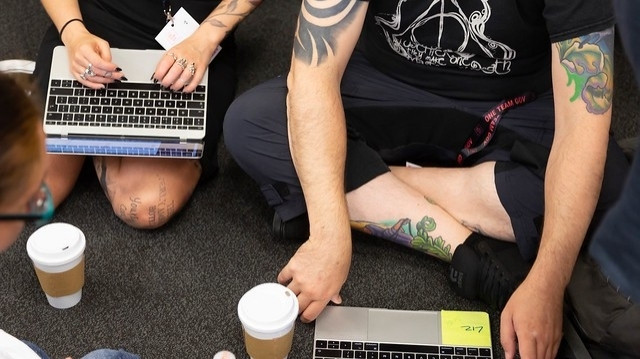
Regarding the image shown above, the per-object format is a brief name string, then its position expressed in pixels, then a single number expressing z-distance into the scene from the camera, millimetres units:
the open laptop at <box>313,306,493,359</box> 1553
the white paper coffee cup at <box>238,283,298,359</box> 1396
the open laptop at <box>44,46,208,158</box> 1738
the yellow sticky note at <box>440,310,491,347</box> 1577
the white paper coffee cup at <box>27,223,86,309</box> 1489
